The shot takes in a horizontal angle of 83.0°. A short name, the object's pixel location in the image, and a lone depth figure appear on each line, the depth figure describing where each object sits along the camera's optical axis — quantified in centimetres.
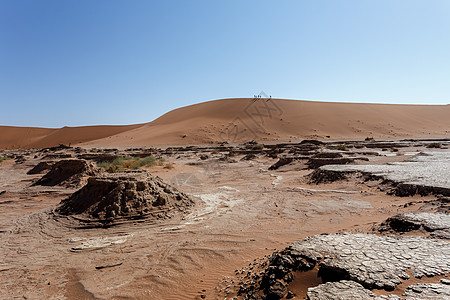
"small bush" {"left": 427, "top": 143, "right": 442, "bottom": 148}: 2084
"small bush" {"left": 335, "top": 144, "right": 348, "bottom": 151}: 1941
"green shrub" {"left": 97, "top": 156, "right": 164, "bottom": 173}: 1450
